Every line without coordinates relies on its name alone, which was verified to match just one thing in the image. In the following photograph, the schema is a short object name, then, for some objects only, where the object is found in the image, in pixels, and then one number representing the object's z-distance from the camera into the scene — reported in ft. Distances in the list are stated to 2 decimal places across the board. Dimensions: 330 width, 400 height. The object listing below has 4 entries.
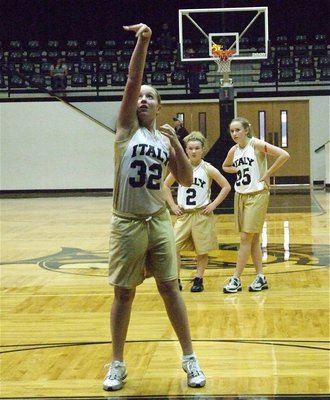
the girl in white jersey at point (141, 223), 14.55
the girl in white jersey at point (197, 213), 24.93
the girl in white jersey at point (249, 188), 24.58
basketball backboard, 73.20
